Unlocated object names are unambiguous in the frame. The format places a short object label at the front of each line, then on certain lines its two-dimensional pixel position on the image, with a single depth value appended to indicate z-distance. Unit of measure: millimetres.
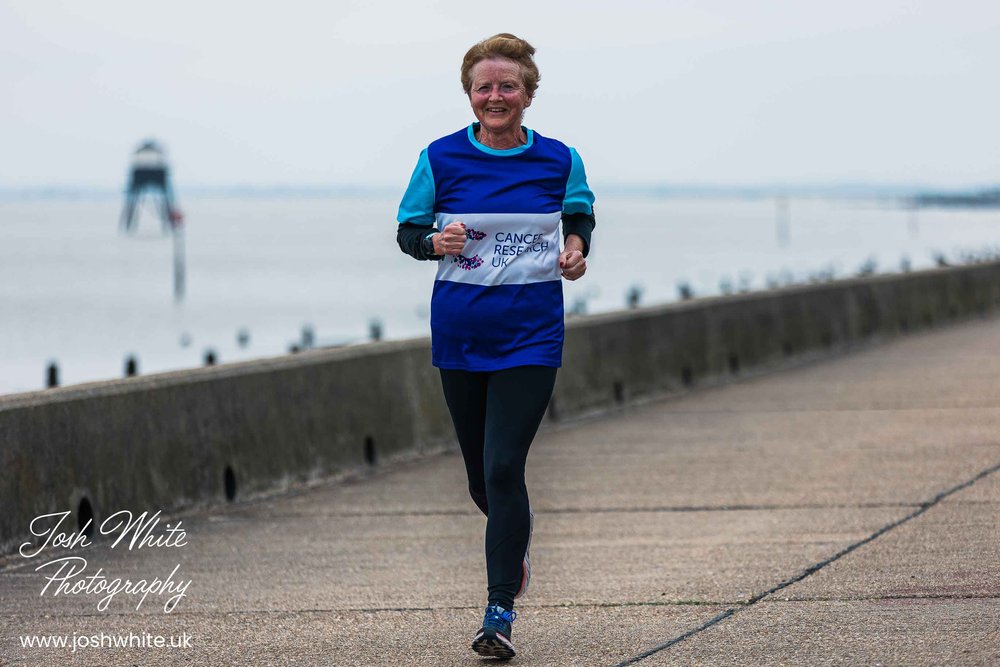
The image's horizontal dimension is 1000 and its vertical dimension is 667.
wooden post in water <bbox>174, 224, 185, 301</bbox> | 193591
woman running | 9849
